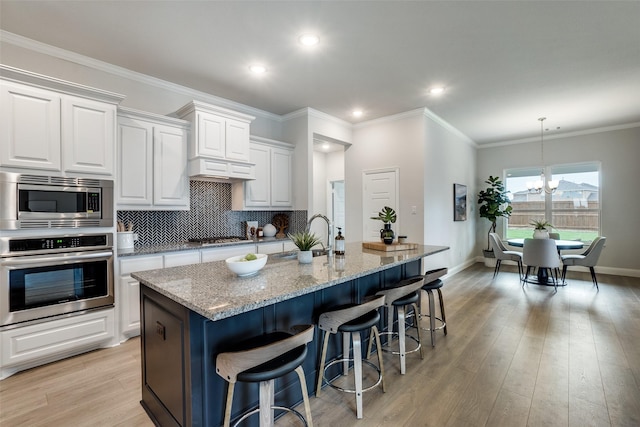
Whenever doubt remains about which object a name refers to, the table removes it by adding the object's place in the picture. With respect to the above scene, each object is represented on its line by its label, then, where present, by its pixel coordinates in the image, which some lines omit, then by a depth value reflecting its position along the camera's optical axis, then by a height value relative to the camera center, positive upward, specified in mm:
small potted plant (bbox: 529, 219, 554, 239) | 5172 -364
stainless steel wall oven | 2344 -524
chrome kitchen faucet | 2626 -229
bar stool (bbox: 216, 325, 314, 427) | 1312 -710
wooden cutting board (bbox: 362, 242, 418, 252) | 2996 -358
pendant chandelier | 5705 +551
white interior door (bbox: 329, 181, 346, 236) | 7770 +298
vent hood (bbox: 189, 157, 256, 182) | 3654 +561
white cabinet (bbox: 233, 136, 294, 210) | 4410 +513
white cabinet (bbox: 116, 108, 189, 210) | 3195 +587
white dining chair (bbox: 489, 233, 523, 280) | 5443 -776
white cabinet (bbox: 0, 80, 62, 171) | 2348 +714
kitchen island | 1496 -634
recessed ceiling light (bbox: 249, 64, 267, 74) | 3365 +1657
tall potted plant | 6762 +193
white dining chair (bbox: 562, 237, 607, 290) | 4844 -757
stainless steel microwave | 2346 +106
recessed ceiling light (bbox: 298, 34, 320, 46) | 2803 +1659
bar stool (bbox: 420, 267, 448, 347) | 2839 -729
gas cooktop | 3871 -362
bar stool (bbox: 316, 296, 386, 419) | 1841 -713
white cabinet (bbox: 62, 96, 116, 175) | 2625 +720
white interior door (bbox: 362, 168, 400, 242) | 5141 +293
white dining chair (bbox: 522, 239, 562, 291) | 4719 -682
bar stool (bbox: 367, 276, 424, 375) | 2262 -703
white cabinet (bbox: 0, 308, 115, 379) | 2350 -1067
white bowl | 1857 -335
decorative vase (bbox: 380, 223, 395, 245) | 3101 -241
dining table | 4906 -583
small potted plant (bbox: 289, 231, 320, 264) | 2355 -267
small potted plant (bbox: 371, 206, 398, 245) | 3061 -149
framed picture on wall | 6031 +198
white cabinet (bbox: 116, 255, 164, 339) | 2932 -820
